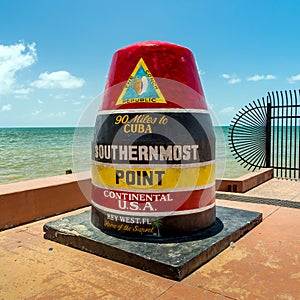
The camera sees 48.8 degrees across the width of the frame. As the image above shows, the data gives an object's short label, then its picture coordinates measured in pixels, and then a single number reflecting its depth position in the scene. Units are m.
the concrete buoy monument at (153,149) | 3.92
